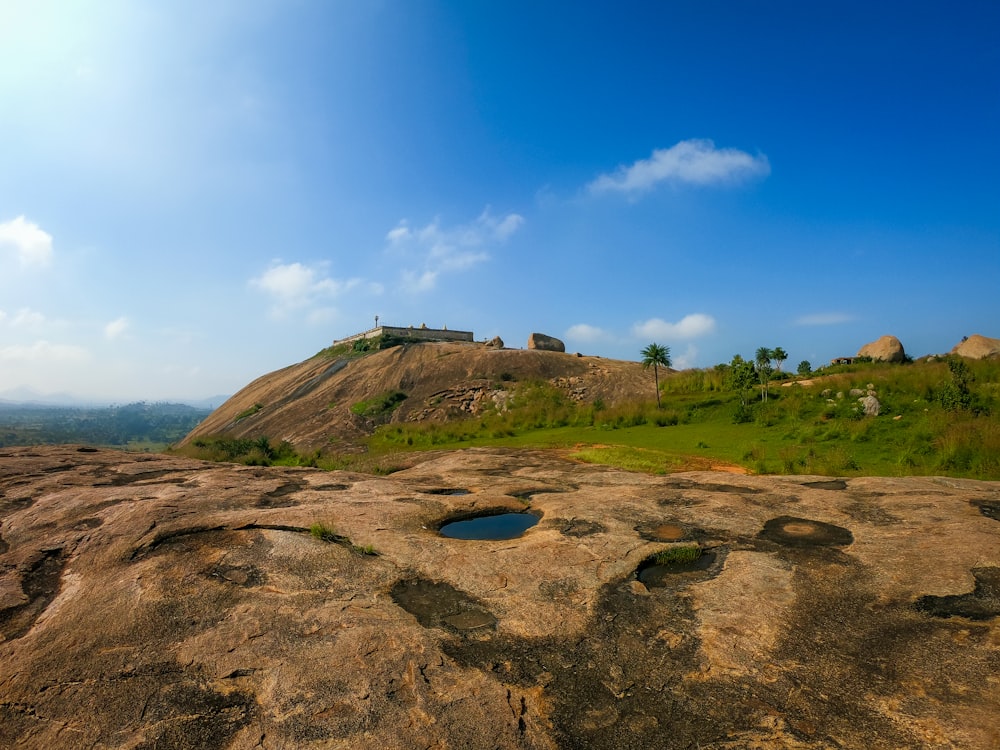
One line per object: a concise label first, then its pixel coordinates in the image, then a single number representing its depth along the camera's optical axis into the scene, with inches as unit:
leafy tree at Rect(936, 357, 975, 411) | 681.6
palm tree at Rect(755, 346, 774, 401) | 1032.8
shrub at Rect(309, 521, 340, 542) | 284.7
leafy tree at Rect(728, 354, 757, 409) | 1098.7
